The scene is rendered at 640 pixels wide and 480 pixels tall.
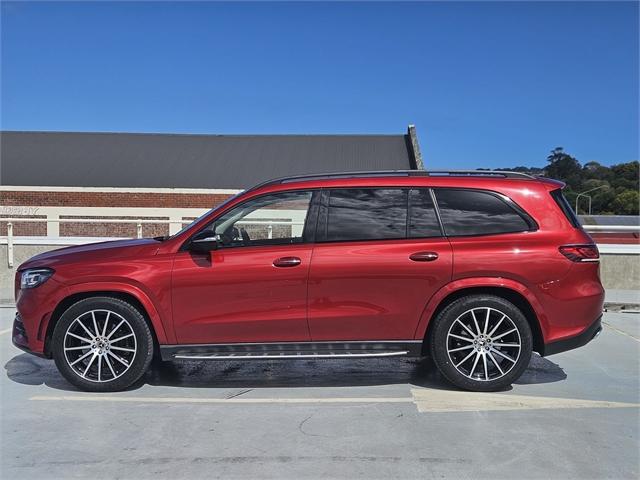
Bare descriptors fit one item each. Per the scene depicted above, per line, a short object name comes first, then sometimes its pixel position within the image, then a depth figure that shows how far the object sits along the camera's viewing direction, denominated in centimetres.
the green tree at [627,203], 6888
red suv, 505
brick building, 2595
